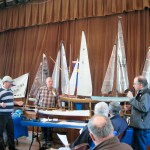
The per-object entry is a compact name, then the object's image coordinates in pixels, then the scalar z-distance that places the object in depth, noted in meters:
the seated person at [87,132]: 2.49
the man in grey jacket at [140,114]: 3.20
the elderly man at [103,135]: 1.51
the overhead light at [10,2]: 7.06
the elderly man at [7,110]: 4.00
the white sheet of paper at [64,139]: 2.57
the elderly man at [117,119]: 2.80
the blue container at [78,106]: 5.38
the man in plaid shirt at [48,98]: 4.82
